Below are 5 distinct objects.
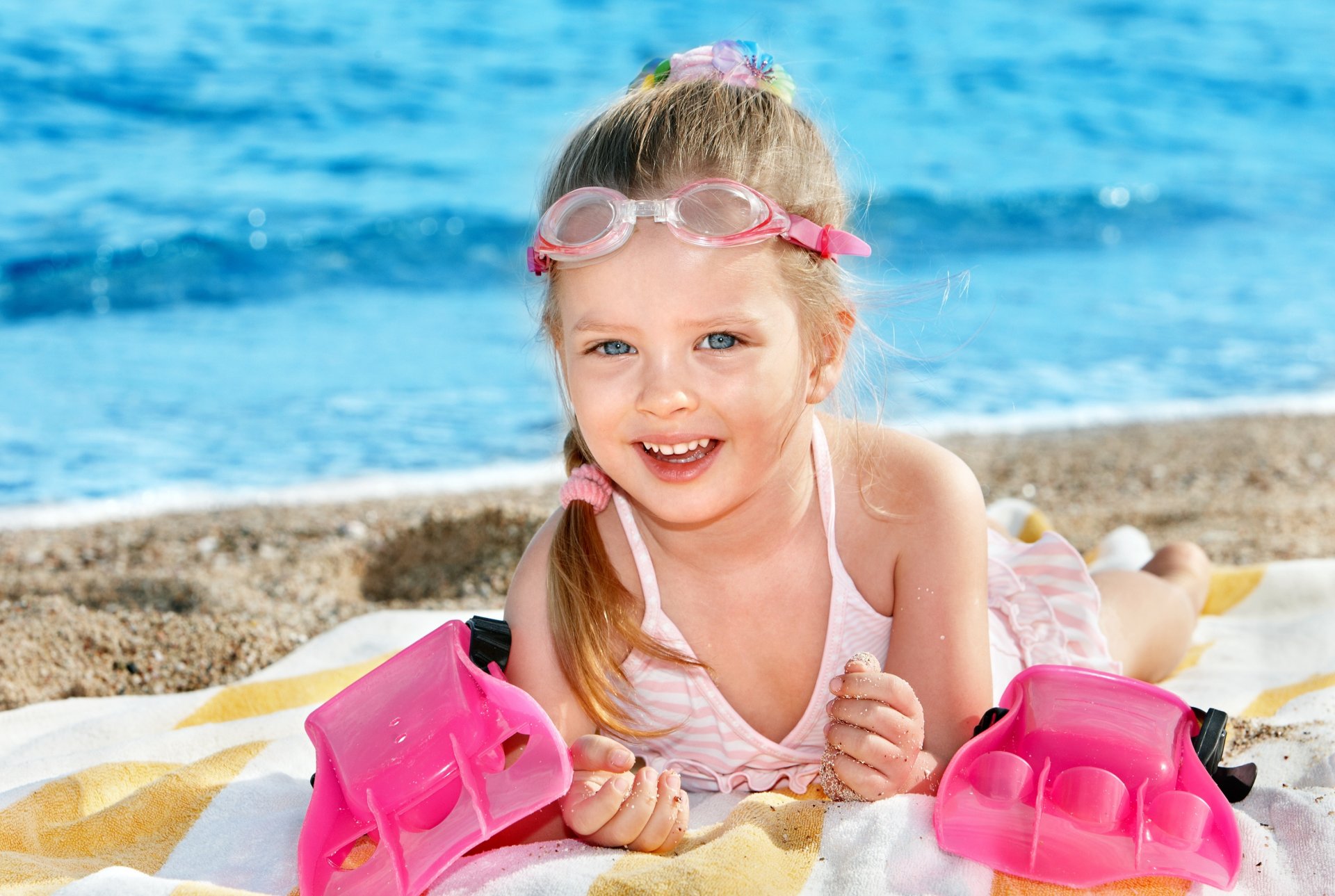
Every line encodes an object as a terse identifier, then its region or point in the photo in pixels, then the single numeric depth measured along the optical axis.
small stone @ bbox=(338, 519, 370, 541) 2.10
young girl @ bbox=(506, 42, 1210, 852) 1.51
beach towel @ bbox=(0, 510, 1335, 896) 1.45
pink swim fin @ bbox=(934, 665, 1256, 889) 1.44
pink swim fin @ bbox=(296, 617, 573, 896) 1.46
